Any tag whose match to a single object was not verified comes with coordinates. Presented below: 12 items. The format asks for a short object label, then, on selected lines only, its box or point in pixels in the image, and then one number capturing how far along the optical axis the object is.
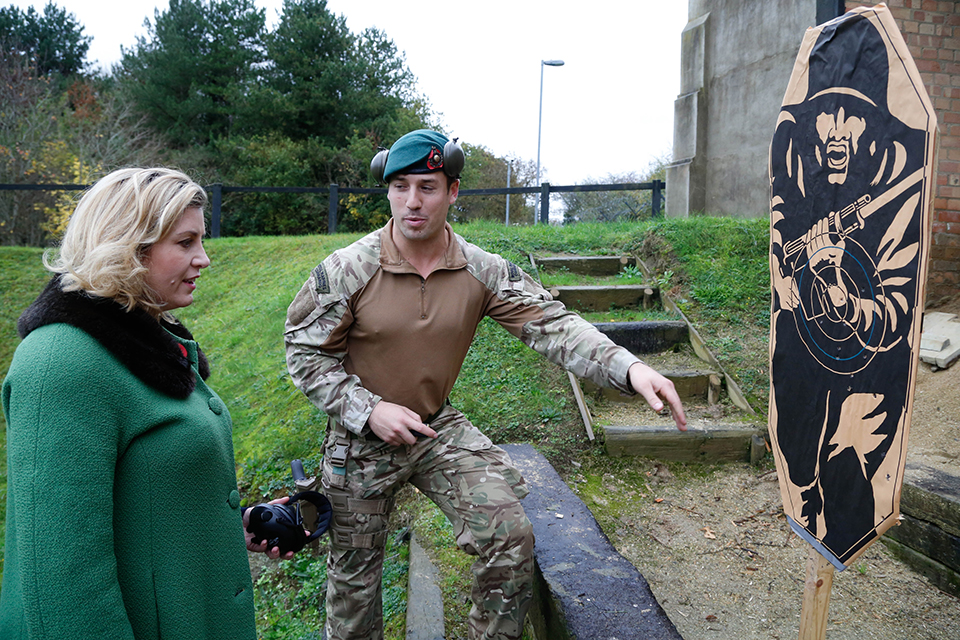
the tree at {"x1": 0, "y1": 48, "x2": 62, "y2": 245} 16.02
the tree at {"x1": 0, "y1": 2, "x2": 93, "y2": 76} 29.03
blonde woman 1.28
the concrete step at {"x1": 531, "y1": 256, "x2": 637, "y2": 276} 7.33
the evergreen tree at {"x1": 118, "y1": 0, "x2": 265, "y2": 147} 24.42
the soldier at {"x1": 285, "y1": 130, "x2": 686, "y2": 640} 2.44
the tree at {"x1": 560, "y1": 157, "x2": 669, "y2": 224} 21.06
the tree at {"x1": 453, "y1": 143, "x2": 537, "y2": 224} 26.05
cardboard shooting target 1.94
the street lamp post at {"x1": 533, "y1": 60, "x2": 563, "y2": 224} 22.02
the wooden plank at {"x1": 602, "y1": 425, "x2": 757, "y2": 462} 4.49
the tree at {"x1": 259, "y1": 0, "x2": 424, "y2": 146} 22.59
